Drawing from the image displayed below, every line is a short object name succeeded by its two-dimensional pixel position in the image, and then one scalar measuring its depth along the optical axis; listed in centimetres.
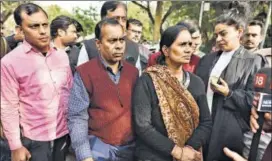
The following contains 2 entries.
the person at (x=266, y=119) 125
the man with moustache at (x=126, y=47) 272
